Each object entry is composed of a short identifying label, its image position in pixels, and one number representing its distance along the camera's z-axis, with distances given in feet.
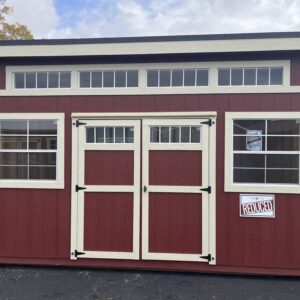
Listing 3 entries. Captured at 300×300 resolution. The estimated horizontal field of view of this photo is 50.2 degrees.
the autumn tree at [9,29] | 47.65
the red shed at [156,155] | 14.39
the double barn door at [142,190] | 14.62
